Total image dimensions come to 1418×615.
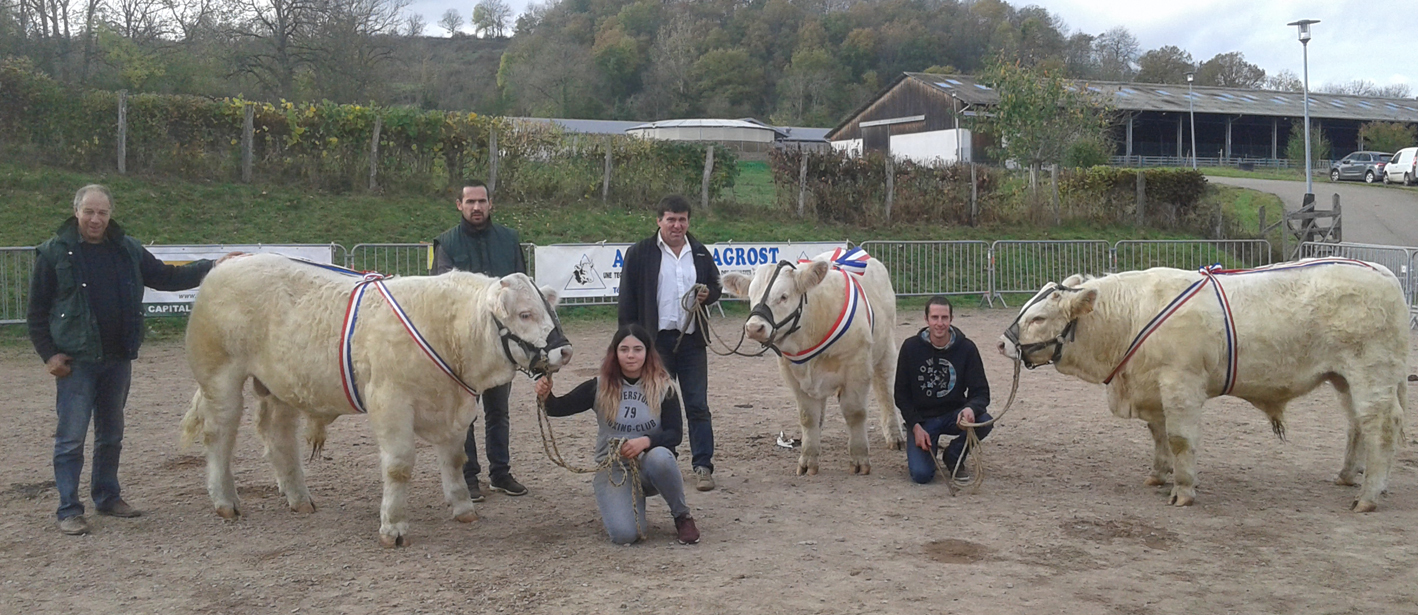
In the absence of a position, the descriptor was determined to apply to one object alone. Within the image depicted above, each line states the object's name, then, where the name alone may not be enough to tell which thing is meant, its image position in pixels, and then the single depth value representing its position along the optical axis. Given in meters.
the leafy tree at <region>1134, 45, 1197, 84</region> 75.75
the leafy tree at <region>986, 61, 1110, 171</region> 27.22
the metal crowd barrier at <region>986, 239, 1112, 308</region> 18.94
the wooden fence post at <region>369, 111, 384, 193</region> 19.93
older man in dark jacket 5.74
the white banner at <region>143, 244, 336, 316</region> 13.50
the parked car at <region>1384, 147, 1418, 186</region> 36.72
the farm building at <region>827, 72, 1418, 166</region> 42.75
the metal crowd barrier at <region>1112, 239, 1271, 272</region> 20.26
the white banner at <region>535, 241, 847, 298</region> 15.72
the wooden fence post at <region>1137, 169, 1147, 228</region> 24.27
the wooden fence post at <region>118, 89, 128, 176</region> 18.62
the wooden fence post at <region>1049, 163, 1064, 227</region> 23.83
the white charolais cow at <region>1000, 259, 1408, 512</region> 6.33
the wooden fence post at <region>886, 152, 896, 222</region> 22.45
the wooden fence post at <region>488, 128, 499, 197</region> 20.47
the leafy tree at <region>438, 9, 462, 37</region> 87.00
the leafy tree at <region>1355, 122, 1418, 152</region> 45.91
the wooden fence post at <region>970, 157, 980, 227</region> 23.14
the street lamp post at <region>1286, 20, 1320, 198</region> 25.44
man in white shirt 6.79
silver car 38.75
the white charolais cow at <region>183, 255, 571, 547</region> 5.52
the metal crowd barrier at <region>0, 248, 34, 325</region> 13.76
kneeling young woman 5.58
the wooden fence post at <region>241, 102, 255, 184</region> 19.25
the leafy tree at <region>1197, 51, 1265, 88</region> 77.62
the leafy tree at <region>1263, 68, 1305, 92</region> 76.38
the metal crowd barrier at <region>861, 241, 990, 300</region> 18.69
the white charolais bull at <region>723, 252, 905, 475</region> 6.92
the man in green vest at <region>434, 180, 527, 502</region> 6.46
